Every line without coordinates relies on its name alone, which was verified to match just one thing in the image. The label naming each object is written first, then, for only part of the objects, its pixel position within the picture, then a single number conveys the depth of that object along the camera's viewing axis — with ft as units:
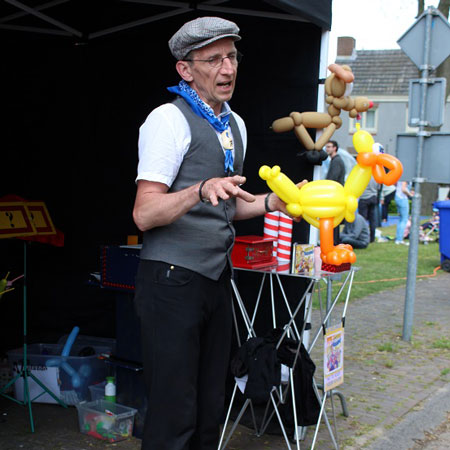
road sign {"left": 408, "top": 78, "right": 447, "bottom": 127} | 22.04
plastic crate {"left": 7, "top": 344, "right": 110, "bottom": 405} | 15.12
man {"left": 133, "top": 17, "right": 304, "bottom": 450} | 8.21
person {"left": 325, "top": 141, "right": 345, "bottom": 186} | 34.91
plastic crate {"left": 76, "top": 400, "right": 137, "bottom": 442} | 13.41
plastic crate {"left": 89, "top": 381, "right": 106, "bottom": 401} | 14.58
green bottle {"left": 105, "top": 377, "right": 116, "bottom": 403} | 14.25
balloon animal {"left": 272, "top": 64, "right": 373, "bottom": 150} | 12.55
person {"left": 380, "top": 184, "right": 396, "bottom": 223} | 62.13
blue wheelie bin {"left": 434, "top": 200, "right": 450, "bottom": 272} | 36.23
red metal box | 12.71
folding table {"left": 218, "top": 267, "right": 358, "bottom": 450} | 12.43
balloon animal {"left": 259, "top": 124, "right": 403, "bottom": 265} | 8.71
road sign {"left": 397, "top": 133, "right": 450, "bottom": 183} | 21.88
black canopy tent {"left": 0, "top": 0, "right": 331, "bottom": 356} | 13.65
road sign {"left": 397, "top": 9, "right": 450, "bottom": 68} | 21.85
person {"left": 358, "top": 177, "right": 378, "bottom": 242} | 47.44
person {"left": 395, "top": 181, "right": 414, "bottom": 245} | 48.98
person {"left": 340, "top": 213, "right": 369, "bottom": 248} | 44.57
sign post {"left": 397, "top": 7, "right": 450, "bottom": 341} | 21.95
